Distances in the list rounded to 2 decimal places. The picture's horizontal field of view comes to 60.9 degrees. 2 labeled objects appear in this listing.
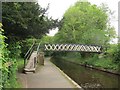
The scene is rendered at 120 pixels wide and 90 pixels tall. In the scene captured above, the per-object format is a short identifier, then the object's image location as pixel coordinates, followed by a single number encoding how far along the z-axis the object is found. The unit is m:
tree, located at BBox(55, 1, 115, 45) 17.95
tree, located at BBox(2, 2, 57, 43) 5.16
